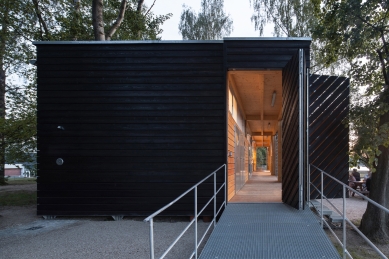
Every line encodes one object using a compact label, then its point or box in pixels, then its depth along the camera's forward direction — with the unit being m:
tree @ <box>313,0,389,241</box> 6.94
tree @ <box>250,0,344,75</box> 21.13
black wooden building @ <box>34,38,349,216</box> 7.25
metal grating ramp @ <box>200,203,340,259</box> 4.10
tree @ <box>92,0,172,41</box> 11.46
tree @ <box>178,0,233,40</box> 26.41
